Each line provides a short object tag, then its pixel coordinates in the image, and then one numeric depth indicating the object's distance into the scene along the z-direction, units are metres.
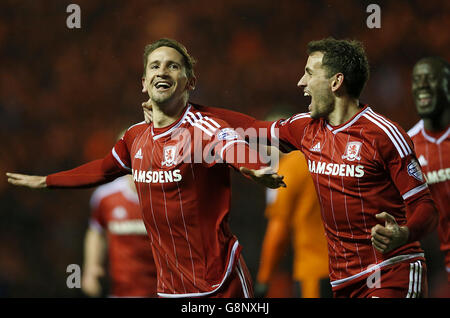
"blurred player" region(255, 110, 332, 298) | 10.77
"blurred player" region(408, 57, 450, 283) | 9.73
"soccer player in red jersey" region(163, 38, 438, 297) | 6.76
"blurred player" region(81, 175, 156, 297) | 11.02
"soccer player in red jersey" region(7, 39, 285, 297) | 7.17
